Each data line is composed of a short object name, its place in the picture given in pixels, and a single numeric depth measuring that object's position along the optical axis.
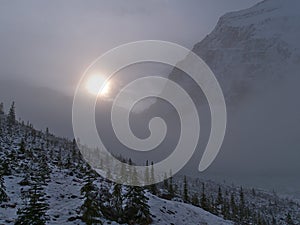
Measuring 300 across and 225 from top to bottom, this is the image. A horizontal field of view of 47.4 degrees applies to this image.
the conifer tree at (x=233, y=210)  118.60
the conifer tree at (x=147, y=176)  102.41
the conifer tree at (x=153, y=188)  81.19
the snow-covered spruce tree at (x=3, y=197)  38.46
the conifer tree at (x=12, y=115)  102.52
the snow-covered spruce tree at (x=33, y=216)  29.67
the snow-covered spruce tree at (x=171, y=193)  88.81
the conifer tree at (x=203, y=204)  94.85
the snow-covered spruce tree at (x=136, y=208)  46.91
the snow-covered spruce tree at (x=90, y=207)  39.03
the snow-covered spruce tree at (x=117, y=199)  48.00
